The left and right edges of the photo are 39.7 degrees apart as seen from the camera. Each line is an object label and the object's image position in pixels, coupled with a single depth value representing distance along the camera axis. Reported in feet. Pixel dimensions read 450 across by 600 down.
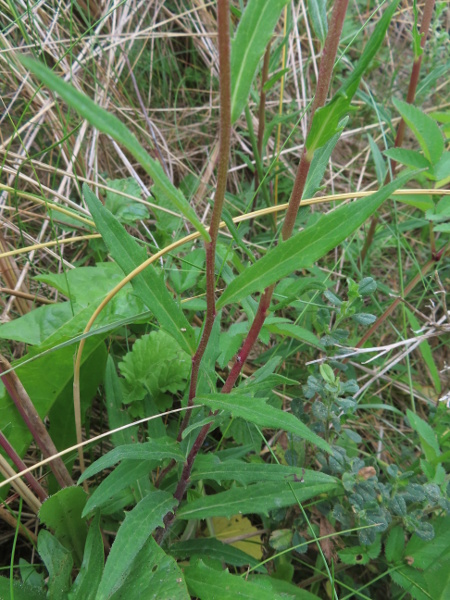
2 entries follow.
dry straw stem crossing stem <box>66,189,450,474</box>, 0.96
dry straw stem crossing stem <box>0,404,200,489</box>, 0.85
